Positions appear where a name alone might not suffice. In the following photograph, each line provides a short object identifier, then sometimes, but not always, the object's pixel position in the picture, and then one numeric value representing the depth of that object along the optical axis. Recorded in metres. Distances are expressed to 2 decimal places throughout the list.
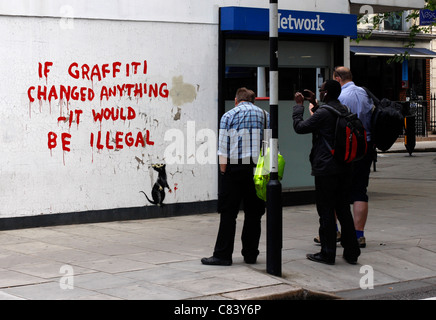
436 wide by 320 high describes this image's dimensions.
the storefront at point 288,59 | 13.03
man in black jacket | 8.79
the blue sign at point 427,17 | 25.55
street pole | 8.12
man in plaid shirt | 8.48
